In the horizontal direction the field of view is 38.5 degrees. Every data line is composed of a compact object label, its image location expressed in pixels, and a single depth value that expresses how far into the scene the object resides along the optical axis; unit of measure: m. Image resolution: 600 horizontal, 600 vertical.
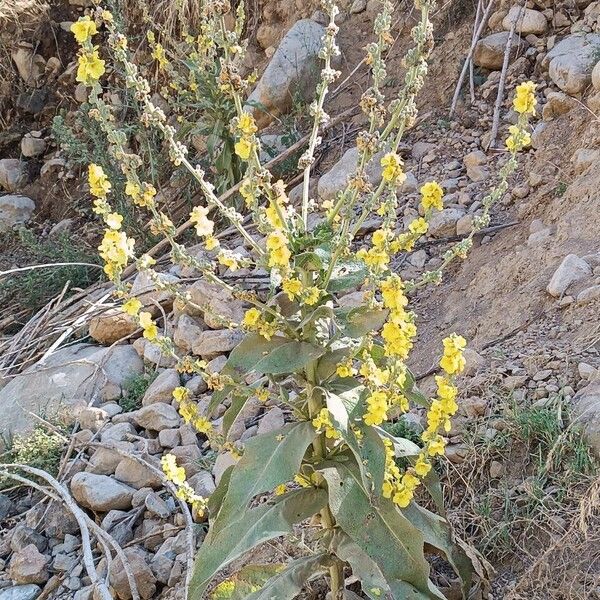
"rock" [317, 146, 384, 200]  4.29
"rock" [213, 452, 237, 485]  3.02
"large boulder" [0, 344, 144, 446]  3.94
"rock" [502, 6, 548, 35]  4.55
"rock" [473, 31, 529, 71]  4.56
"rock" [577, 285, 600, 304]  2.94
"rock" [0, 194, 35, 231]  6.46
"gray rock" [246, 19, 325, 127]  5.31
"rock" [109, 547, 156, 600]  2.77
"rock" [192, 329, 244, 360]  3.70
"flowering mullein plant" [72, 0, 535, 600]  1.96
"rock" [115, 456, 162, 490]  3.28
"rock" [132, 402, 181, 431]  3.50
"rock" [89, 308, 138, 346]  4.26
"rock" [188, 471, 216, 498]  3.04
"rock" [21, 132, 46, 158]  6.91
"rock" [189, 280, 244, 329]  3.85
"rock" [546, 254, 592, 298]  3.06
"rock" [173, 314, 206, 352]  3.88
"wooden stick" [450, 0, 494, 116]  4.54
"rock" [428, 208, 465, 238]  3.88
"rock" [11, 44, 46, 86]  6.96
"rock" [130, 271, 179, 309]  4.22
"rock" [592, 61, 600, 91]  3.87
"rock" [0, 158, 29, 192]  6.80
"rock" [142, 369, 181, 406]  3.69
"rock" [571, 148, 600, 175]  3.66
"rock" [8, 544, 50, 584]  3.04
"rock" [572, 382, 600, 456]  2.43
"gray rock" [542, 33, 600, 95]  4.05
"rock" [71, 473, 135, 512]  3.19
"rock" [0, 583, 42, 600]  3.00
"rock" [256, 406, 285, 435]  3.22
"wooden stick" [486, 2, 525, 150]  4.24
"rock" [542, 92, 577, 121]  4.05
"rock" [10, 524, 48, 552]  3.16
